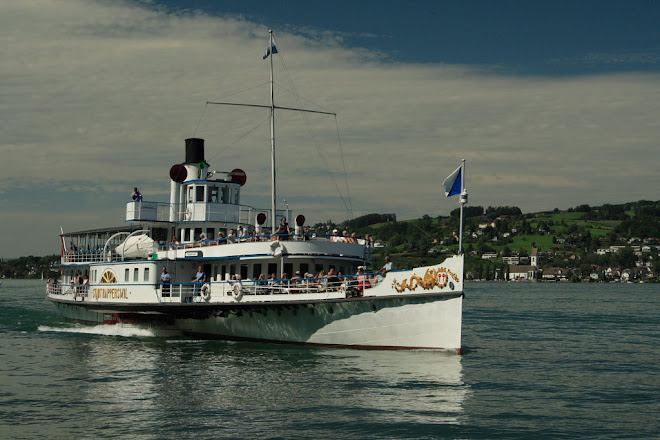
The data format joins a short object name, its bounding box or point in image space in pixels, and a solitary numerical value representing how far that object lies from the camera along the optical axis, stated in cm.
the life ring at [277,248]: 2839
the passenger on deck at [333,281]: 2685
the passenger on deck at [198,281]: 3080
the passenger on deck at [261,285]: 2853
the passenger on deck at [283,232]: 2884
